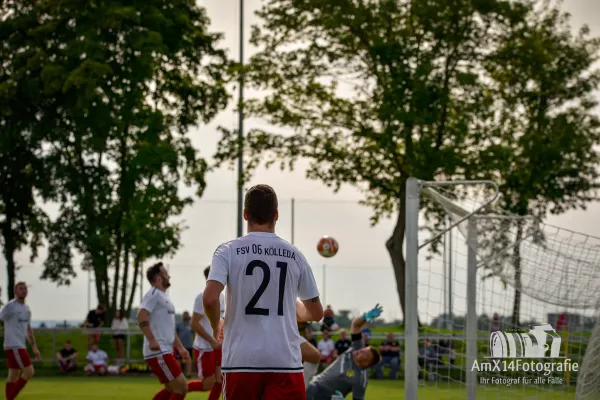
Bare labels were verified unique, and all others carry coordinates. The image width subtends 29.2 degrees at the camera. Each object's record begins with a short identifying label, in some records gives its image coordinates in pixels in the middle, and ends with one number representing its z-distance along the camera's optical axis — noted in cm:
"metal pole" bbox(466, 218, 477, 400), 1491
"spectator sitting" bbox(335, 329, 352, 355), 2627
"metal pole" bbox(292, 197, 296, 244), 3996
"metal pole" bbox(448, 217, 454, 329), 1908
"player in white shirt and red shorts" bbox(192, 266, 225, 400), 1469
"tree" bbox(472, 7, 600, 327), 3294
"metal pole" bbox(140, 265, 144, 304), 3601
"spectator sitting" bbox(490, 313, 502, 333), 2127
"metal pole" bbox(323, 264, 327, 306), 3913
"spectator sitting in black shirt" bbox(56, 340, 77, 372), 2867
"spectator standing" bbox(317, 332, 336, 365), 2709
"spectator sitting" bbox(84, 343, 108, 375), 2872
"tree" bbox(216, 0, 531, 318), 3225
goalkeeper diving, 1177
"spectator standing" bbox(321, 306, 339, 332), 2403
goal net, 1383
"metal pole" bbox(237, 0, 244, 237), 3450
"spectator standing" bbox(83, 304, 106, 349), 3027
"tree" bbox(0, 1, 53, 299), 3225
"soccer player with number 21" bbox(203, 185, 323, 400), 694
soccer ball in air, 2188
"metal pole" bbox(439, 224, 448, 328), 1628
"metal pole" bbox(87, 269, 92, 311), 3638
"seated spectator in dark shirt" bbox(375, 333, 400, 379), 2819
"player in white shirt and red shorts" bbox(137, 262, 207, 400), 1347
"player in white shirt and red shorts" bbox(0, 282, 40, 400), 1684
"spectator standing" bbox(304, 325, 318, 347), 1952
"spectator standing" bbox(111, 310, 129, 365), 2978
